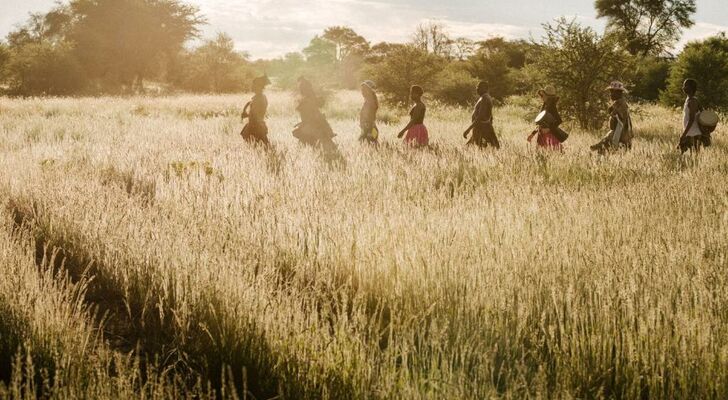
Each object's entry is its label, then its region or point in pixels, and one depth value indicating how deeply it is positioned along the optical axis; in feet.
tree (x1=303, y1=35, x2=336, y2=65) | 264.31
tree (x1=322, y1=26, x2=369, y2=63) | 257.34
